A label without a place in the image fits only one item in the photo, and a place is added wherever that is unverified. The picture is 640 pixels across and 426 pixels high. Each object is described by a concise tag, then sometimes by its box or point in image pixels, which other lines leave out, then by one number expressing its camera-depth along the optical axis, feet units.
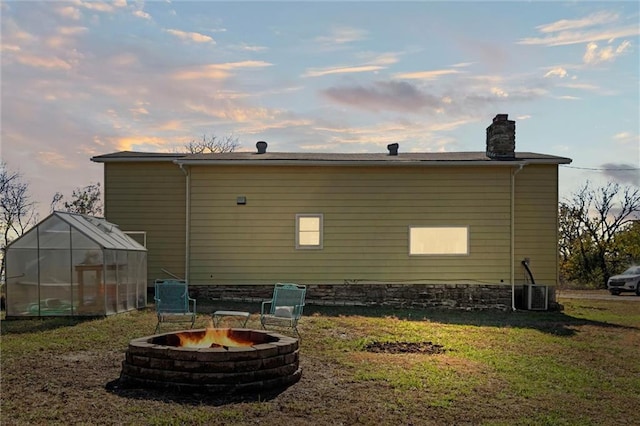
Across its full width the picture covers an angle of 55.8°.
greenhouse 37.88
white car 75.97
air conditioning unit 50.21
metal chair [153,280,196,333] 33.44
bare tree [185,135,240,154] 113.39
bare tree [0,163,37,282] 84.84
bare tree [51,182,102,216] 89.20
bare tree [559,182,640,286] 98.84
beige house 49.75
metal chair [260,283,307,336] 31.73
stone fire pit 20.75
